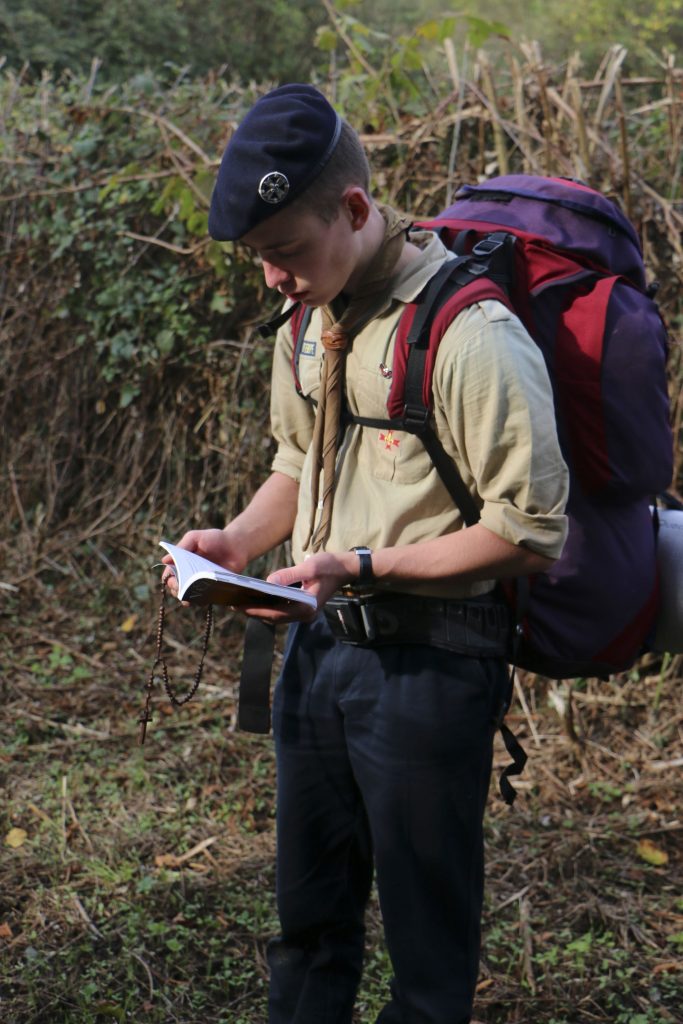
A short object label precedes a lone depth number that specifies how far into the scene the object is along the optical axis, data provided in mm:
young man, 1730
